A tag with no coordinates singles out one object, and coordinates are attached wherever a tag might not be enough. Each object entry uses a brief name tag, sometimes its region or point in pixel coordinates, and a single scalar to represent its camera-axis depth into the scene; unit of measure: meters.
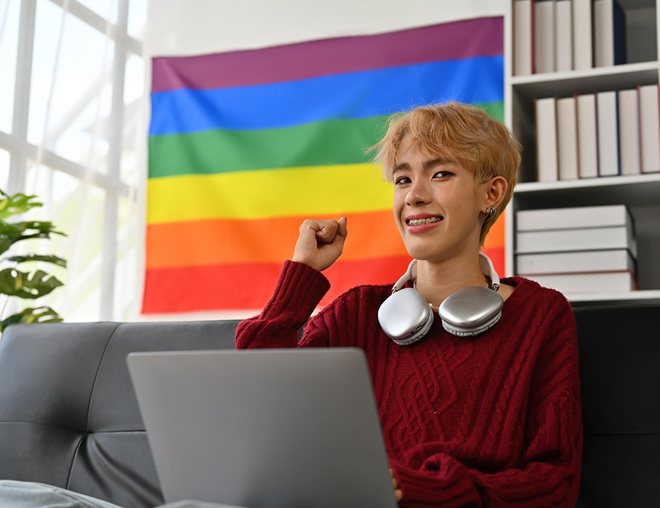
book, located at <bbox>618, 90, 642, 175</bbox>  2.11
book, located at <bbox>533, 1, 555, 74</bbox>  2.24
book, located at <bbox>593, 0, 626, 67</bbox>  2.20
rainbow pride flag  2.68
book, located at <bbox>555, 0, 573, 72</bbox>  2.22
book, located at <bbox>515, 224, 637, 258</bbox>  2.07
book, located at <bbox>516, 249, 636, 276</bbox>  2.06
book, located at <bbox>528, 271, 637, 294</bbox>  2.05
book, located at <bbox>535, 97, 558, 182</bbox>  2.17
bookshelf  2.12
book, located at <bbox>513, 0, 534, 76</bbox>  2.25
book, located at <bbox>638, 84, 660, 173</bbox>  2.09
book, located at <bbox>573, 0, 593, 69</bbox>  2.20
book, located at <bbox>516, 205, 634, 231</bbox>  2.07
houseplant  2.11
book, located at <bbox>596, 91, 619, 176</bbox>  2.13
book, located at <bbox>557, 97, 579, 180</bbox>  2.16
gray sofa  1.32
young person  1.18
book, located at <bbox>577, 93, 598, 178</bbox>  2.14
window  2.55
